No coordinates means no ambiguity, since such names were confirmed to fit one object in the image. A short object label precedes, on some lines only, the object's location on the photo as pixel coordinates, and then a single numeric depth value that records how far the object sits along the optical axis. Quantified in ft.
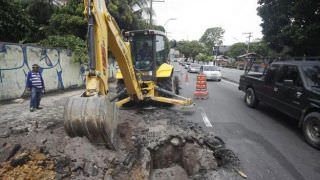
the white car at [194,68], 115.00
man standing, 28.89
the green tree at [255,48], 173.37
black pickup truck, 20.77
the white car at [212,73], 74.84
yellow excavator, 14.35
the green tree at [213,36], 365.24
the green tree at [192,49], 299.66
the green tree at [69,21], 58.29
